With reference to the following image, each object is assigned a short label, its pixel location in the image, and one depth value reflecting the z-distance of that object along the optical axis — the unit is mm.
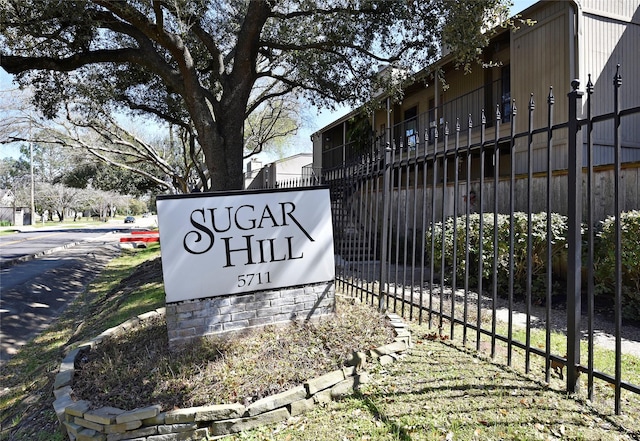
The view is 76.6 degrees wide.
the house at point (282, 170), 24222
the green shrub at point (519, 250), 6066
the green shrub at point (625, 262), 4953
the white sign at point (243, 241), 3959
